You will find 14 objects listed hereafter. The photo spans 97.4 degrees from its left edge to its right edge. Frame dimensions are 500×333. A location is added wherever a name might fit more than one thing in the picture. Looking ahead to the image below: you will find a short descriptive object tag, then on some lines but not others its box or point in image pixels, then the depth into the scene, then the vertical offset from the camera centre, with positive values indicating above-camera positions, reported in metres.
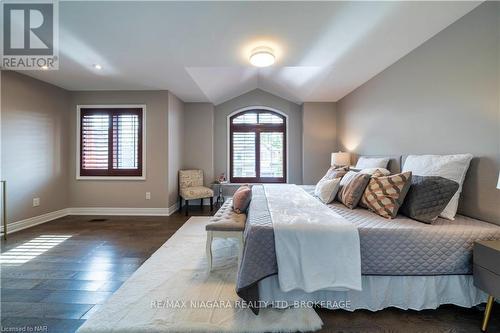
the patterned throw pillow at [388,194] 1.89 -0.24
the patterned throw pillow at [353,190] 2.26 -0.24
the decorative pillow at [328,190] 2.54 -0.27
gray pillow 1.74 -0.24
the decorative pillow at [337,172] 3.01 -0.07
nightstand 1.33 -0.64
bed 1.55 -0.72
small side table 5.23 -0.60
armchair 4.47 -0.44
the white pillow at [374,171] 2.54 -0.04
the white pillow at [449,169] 1.84 -0.01
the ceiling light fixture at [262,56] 2.62 +1.36
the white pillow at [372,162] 2.92 +0.07
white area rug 1.48 -1.06
